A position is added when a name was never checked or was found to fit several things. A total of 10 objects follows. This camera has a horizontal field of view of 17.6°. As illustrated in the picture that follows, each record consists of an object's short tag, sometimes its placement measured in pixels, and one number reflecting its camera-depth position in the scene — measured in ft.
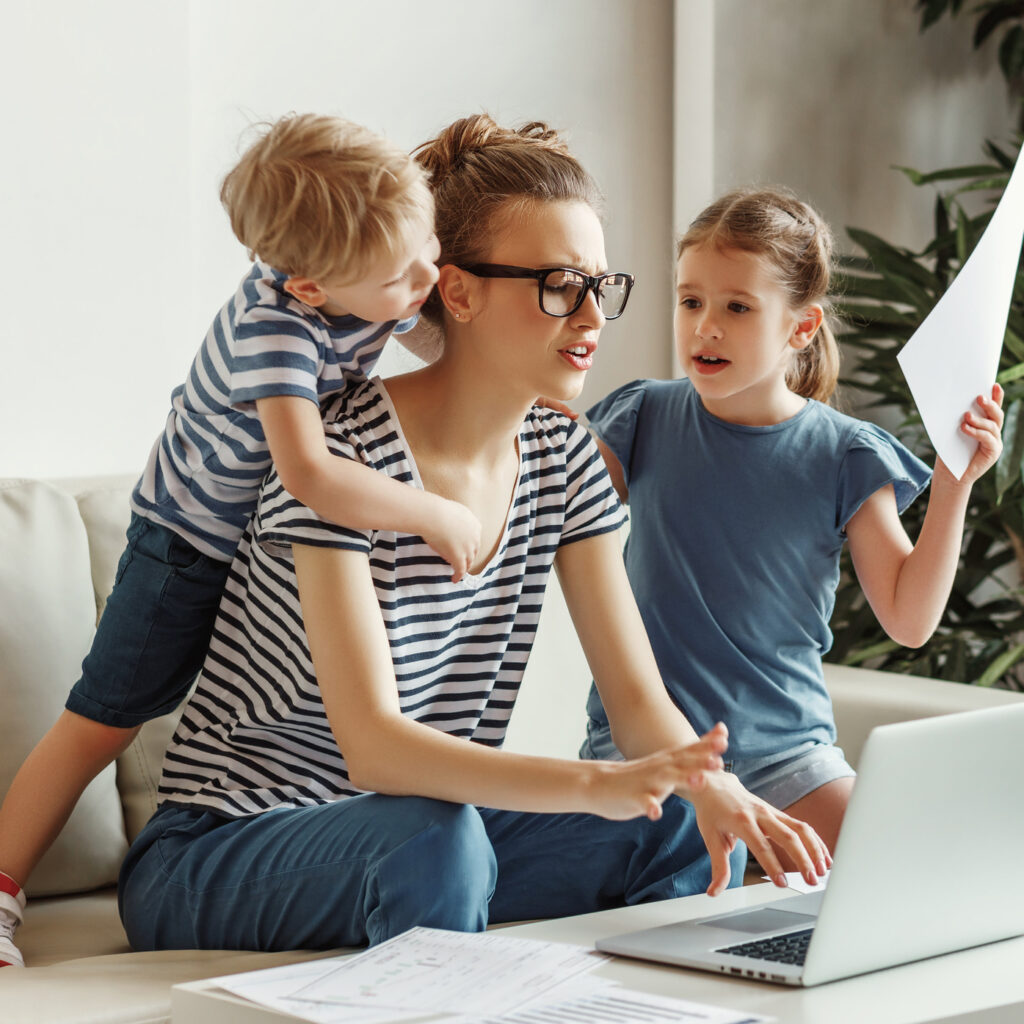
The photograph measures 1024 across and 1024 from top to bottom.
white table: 9.30
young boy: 10.27
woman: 10.14
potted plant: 14.89
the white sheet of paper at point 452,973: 9.26
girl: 11.57
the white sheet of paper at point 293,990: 9.15
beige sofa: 11.26
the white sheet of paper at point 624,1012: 9.15
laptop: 9.43
